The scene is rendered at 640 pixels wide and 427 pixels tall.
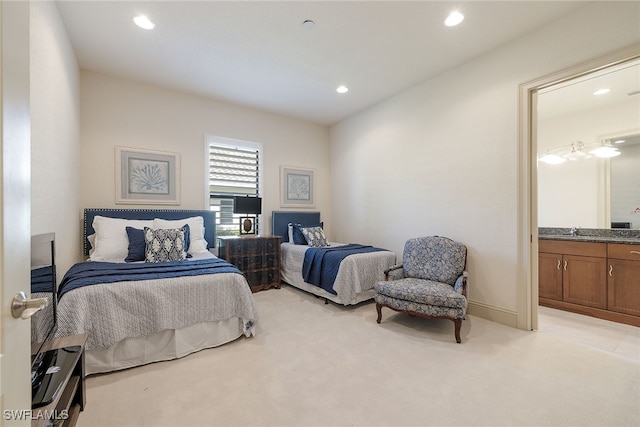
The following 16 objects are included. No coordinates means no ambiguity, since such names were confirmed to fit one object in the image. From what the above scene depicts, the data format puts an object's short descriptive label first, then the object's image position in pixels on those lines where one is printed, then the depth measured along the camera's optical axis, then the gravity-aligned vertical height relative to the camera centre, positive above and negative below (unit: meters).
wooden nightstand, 3.91 -0.63
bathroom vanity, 2.84 -0.68
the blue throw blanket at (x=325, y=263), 3.37 -0.64
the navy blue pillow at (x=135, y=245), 2.96 -0.34
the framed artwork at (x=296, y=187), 4.90 +0.51
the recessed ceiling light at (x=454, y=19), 2.41 +1.79
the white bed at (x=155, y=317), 1.90 -0.79
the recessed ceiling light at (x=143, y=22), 2.47 +1.80
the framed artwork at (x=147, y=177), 3.58 +0.53
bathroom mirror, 3.46 +0.89
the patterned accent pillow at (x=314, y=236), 4.21 -0.34
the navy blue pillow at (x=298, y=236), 4.40 -0.35
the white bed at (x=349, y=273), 3.25 -0.77
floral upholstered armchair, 2.49 -0.73
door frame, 2.66 +0.06
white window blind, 4.32 +0.65
